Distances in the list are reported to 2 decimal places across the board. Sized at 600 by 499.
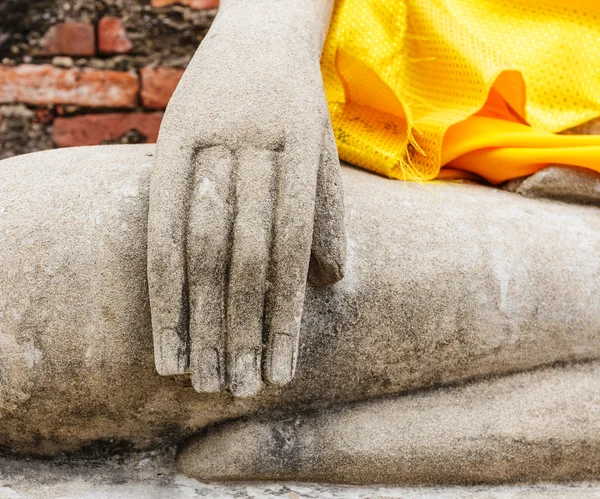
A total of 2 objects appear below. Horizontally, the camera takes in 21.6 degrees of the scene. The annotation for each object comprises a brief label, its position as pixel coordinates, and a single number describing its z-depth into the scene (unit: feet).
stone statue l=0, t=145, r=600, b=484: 3.69
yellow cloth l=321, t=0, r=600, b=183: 4.25
